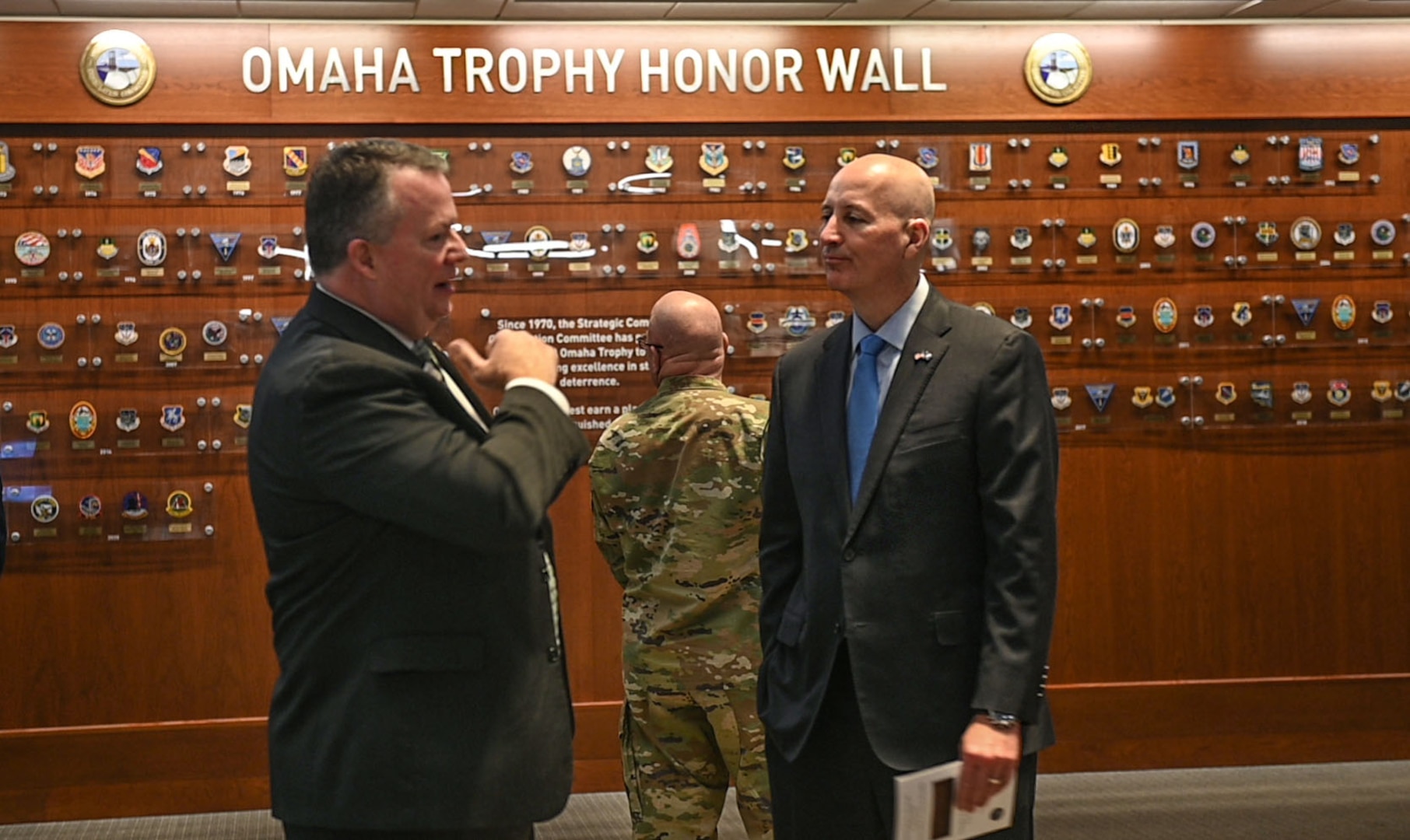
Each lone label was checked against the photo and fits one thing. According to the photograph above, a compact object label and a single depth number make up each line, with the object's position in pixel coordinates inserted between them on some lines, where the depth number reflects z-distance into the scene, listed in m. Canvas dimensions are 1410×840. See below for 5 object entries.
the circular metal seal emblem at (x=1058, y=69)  6.54
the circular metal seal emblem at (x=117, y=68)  6.04
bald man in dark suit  2.71
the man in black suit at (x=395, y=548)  2.14
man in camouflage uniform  4.00
